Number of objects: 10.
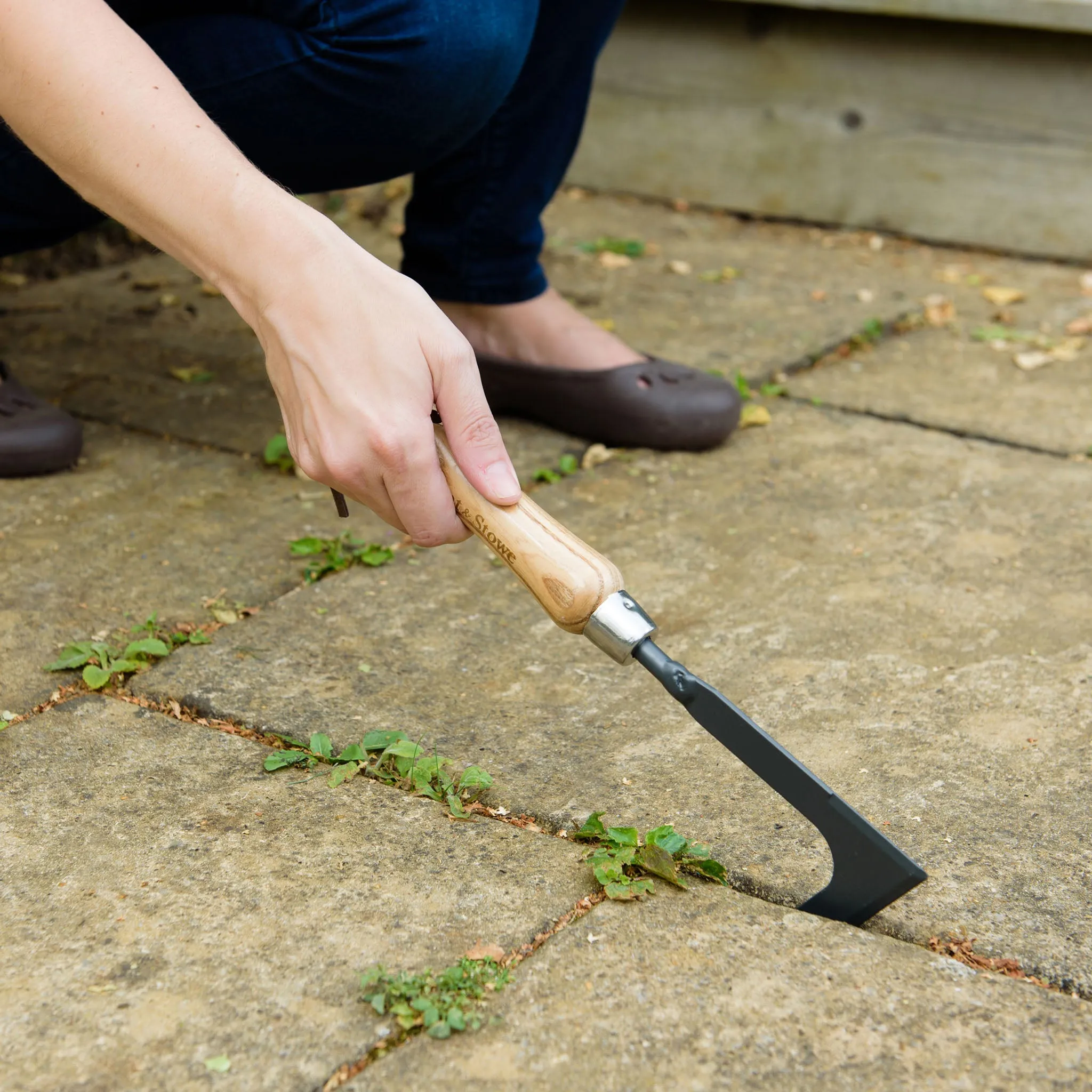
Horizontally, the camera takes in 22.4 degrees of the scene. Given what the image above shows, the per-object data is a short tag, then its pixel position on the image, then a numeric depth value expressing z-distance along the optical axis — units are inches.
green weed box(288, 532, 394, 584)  54.6
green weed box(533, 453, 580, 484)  60.3
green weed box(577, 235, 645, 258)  94.3
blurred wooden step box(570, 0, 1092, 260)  93.0
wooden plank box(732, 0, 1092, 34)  86.9
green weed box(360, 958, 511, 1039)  40.7
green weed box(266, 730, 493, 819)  46.2
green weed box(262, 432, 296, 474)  60.0
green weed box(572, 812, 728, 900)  43.6
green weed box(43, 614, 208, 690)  49.3
